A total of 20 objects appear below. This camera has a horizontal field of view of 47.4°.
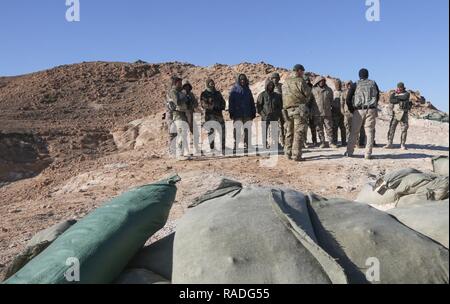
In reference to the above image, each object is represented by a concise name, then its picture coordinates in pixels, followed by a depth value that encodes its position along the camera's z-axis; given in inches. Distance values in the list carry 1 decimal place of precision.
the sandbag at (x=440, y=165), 165.8
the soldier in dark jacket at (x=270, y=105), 389.7
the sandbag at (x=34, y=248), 130.0
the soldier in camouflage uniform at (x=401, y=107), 386.9
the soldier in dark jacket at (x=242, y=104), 405.7
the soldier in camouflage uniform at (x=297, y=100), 321.7
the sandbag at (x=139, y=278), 114.7
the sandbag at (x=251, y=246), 100.7
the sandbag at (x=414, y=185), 139.5
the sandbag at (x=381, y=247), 104.8
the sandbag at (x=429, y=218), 117.3
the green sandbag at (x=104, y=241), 111.0
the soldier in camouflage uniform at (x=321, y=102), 397.7
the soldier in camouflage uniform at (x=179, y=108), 380.2
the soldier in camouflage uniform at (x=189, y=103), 385.4
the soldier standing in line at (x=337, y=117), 417.1
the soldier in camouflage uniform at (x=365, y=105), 323.0
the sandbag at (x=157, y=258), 120.0
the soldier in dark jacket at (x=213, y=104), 400.8
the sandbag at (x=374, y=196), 174.1
